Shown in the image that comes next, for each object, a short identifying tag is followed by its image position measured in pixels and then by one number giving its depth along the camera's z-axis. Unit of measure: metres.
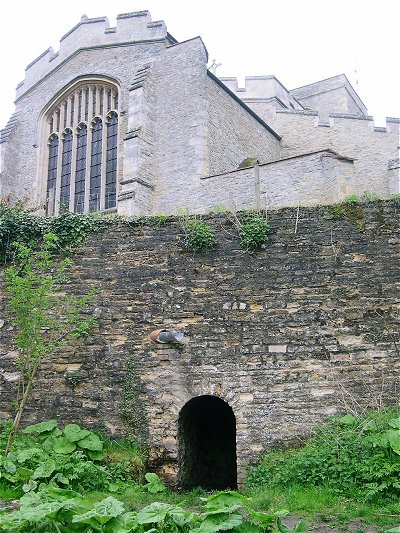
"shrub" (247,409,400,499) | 7.41
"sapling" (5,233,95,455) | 9.40
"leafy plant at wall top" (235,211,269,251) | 9.86
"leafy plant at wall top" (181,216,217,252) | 10.00
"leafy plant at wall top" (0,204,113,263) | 10.58
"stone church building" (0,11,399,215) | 19.36
